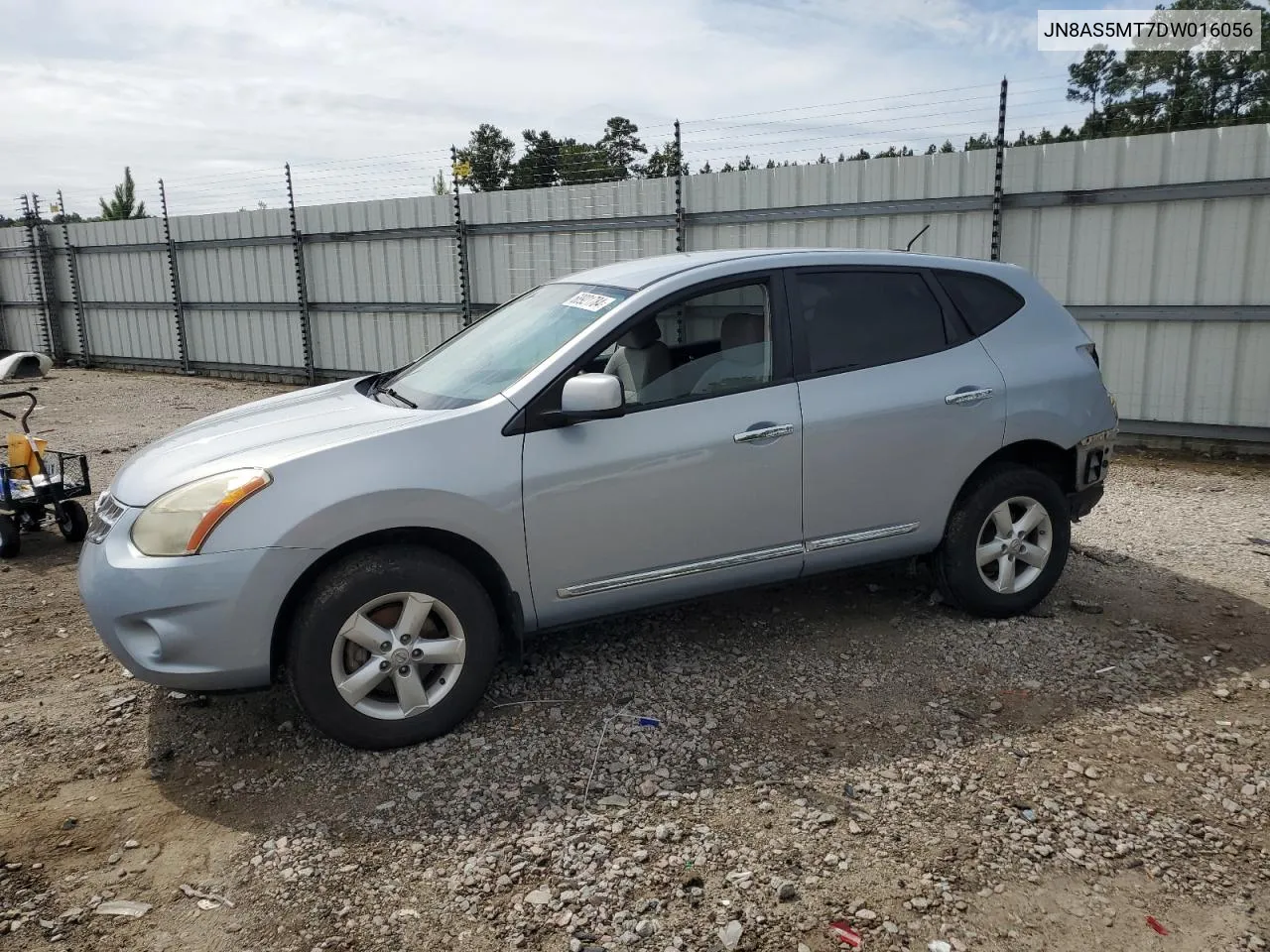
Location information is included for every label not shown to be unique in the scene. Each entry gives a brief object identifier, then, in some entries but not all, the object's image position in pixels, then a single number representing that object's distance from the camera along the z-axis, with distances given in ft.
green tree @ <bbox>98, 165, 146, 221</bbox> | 89.04
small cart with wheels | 20.49
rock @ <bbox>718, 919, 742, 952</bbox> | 8.59
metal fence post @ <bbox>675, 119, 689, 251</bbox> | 34.58
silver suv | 11.05
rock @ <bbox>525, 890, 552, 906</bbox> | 9.24
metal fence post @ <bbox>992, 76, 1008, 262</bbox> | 28.68
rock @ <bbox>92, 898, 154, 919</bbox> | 9.21
